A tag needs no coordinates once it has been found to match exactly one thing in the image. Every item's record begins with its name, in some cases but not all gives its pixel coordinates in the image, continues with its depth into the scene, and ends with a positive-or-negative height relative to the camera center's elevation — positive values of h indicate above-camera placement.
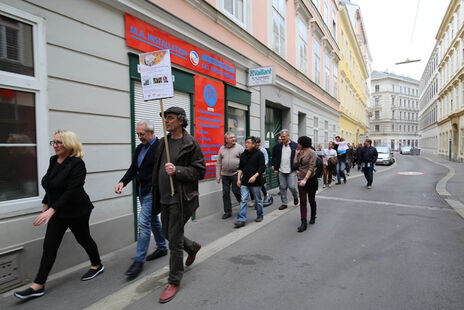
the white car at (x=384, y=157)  22.55 -0.79
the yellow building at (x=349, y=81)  22.42 +6.11
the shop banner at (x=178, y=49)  4.67 +1.89
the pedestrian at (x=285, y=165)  6.84 -0.42
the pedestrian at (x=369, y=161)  10.28 -0.50
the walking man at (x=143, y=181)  3.55 -0.40
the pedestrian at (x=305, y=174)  5.23 -0.48
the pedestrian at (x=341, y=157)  11.64 -0.41
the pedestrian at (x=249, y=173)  5.54 -0.49
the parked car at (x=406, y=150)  47.38 -0.65
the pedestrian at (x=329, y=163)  10.89 -0.60
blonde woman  2.99 -0.49
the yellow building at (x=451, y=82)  27.22 +6.79
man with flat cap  2.99 -0.37
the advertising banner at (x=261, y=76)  7.66 +1.92
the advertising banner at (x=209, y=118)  6.31 +0.70
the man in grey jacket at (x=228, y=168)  6.06 -0.41
